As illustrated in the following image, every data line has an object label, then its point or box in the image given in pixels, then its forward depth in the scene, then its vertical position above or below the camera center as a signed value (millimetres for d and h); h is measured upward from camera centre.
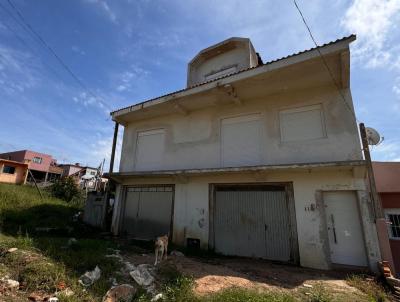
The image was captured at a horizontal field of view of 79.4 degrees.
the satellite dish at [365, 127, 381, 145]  8258 +2755
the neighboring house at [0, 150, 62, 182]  36725 +7162
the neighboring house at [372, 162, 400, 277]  9625 +959
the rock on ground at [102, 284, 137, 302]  4366 -1453
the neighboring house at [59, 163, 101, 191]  37406 +6569
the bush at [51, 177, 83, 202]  19500 +1642
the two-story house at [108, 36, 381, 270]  7148 +1547
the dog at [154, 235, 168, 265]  6156 -863
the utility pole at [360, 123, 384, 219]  6527 +903
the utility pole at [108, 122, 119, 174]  11552 +3045
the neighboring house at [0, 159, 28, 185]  23781 +3673
